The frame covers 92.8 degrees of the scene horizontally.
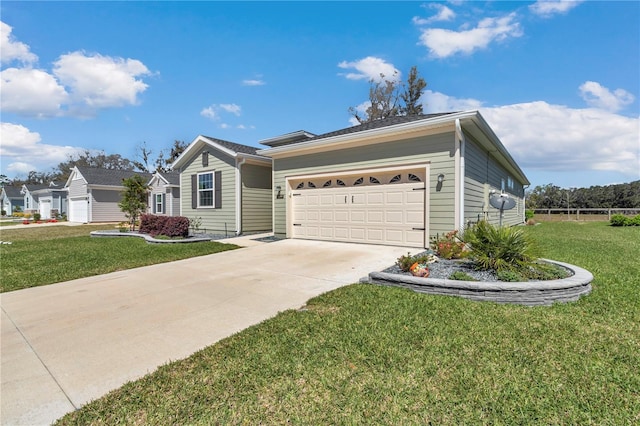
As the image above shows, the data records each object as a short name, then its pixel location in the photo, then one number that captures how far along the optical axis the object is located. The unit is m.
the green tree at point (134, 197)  12.87
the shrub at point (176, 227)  10.34
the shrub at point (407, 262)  5.05
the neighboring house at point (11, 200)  42.62
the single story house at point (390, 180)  7.49
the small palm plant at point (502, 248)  4.64
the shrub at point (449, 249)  6.11
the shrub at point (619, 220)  16.86
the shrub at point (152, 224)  10.79
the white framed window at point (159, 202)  21.11
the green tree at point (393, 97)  27.50
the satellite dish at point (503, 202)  7.03
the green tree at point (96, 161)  52.50
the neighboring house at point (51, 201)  29.03
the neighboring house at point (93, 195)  22.36
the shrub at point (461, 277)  4.41
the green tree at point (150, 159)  39.97
